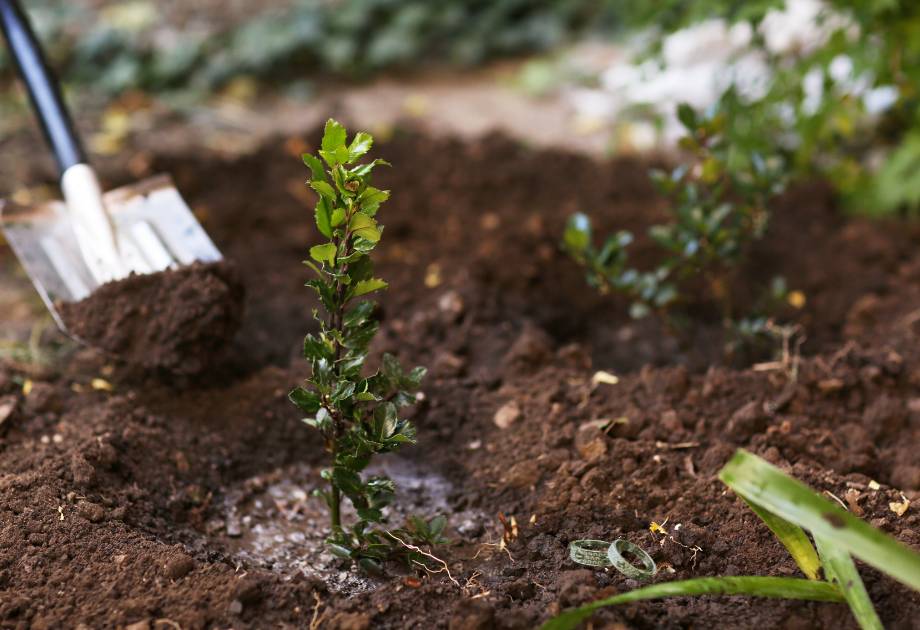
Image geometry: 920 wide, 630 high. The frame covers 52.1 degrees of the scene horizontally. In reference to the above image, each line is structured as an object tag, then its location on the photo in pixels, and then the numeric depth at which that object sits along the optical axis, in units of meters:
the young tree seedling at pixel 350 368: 1.53
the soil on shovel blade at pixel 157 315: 2.15
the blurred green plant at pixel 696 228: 2.25
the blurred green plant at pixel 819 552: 1.34
